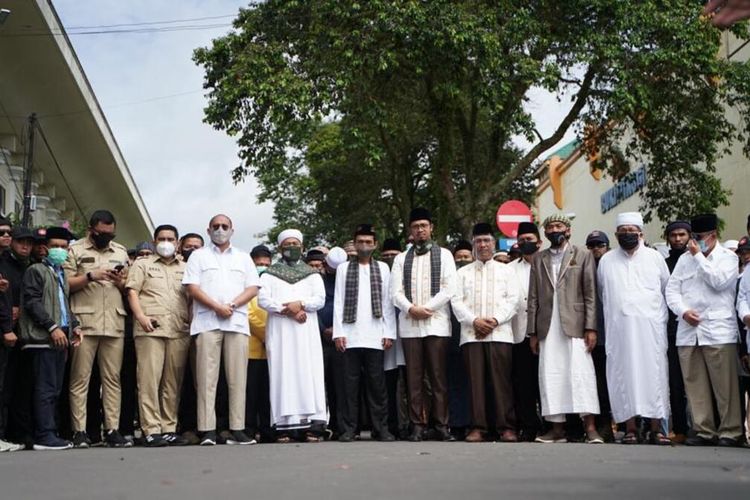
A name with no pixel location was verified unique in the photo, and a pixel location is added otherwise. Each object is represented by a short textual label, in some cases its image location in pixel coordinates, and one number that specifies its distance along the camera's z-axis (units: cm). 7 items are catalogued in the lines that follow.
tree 1895
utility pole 2333
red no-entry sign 1739
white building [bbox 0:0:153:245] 2097
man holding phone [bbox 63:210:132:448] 1041
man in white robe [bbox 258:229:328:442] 1084
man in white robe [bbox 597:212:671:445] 1035
